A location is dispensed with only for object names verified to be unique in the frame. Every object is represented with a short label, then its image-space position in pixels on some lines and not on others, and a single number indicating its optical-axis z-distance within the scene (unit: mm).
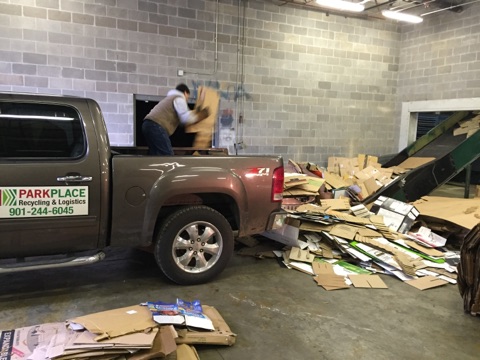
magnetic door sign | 3299
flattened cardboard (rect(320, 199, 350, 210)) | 6228
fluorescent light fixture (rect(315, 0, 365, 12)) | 7996
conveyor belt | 6973
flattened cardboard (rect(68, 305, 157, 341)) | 2637
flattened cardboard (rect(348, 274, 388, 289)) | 4332
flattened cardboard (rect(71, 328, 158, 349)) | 2490
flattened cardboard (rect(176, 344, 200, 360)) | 2713
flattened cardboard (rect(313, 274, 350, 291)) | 4246
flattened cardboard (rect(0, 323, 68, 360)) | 2527
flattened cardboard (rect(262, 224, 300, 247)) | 5250
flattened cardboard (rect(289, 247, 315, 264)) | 4918
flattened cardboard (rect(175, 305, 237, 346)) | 2920
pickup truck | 3381
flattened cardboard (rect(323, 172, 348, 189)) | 8016
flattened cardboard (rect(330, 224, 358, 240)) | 5254
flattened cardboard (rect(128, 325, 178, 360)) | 2535
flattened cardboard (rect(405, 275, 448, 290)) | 4355
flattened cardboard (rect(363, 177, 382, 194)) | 8016
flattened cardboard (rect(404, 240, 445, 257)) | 5258
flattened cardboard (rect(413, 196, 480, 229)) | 5680
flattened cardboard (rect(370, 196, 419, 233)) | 6016
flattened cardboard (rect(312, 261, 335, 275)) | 4621
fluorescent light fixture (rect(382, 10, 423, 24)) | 8789
